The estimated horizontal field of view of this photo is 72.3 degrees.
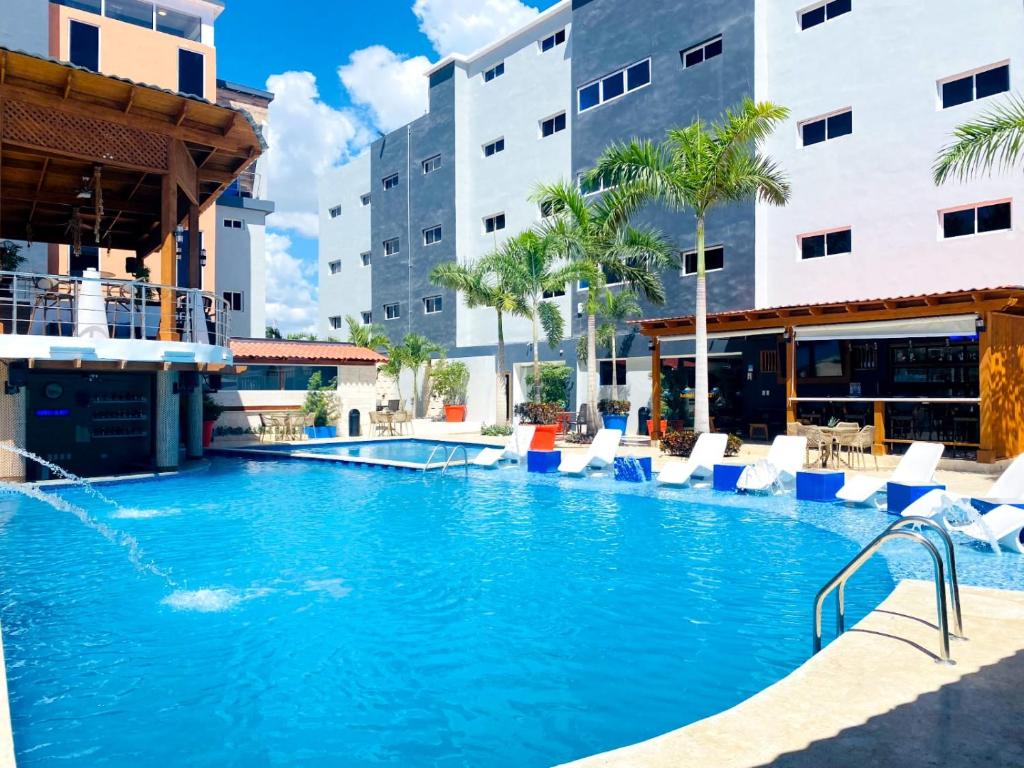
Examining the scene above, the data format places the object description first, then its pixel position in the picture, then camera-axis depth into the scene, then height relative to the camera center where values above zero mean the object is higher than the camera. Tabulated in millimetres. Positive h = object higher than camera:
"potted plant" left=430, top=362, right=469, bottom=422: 31656 +357
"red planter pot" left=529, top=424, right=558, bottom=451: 18500 -1280
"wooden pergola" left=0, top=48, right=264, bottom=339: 13414 +5292
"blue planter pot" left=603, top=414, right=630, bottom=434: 22578 -1041
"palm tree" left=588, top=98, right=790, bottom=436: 15703 +5067
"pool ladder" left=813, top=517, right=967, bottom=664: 4078 -1205
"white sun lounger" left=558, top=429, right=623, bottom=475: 15258 -1507
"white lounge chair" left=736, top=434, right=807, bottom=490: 12461 -1473
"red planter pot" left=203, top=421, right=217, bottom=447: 20922 -1162
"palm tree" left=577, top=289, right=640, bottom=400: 23266 +2493
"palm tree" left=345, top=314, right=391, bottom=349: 33125 +2826
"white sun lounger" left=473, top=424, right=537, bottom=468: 17688 -1406
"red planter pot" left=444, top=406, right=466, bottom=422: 31062 -976
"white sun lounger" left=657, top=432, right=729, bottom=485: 13344 -1476
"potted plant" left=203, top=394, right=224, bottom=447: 20922 -685
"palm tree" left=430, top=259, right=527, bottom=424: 24031 +3552
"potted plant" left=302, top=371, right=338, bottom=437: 23928 -461
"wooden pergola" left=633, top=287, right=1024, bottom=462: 14117 +878
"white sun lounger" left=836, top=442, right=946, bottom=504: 10922 -1407
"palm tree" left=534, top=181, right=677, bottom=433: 19875 +4306
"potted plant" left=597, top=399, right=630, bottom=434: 22641 -805
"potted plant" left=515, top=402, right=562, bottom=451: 22266 -740
